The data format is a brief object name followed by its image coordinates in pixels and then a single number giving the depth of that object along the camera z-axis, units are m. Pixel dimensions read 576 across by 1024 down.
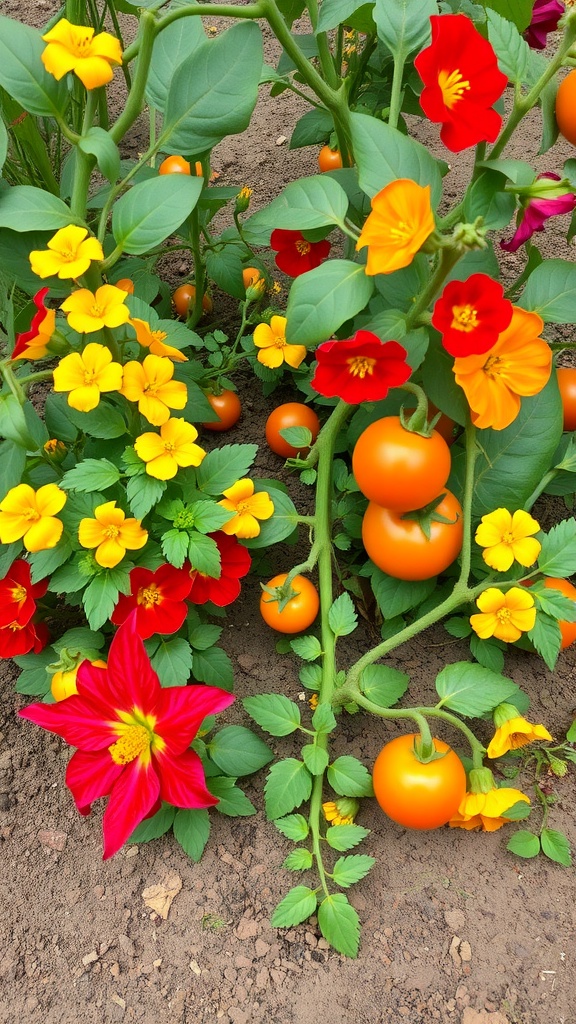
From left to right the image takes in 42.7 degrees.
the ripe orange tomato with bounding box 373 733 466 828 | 0.84
